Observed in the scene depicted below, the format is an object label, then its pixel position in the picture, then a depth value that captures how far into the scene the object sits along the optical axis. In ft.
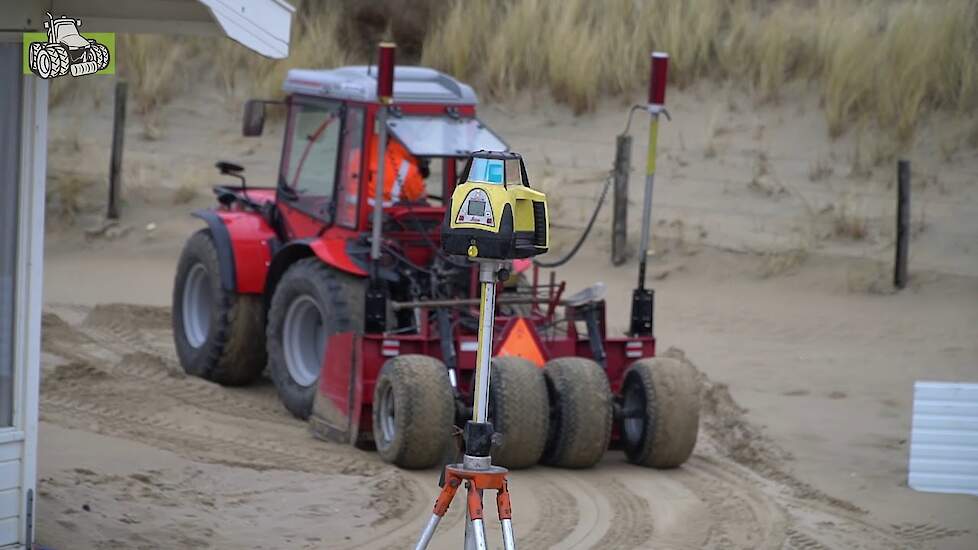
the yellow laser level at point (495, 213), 35.14
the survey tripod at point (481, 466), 34.96
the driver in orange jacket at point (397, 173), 64.80
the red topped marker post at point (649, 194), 59.31
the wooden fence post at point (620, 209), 100.32
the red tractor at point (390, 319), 57.00
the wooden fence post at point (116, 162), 111.14
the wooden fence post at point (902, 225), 92.22
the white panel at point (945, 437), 57.31
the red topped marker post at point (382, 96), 57.31
